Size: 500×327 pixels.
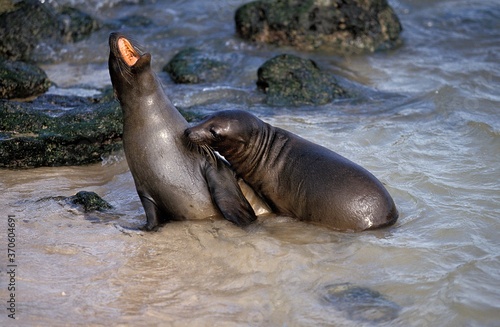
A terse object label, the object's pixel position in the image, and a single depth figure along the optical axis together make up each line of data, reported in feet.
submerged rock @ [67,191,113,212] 43.39
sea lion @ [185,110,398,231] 41.06
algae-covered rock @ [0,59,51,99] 62.75
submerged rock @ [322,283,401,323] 31.58
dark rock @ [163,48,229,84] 74.18
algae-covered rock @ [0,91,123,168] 50.93
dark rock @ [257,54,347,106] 67.41
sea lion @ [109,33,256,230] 41.39
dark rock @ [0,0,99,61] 86.02
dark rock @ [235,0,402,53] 85.92
